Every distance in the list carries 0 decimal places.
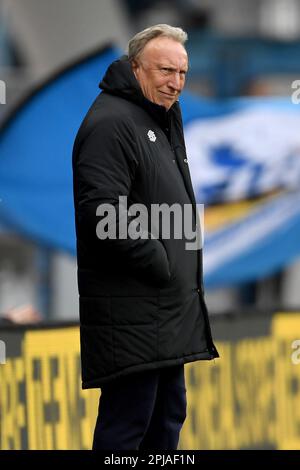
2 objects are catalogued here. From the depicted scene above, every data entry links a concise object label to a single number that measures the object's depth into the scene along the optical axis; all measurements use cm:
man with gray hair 766
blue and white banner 1795
